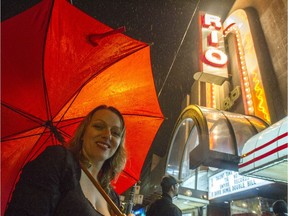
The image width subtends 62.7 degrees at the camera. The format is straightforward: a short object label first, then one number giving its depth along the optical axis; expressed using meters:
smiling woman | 1.22
